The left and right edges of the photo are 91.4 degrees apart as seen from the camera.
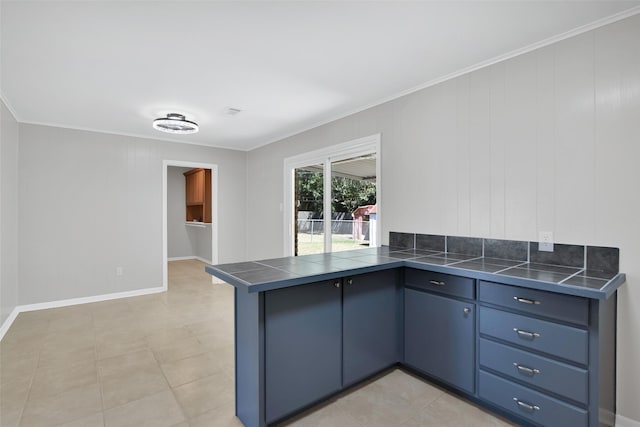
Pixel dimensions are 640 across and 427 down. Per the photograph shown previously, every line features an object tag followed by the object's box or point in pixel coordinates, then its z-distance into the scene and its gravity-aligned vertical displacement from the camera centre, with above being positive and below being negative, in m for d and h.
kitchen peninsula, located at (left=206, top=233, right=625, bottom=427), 1.62 -0.72
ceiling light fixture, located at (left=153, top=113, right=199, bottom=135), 3.61 +1.02
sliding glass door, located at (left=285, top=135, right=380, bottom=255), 3.45 +0.15
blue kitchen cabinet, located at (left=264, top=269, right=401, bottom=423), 1.76 -0.81
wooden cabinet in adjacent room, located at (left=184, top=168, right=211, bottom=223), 6.58 +0.37
